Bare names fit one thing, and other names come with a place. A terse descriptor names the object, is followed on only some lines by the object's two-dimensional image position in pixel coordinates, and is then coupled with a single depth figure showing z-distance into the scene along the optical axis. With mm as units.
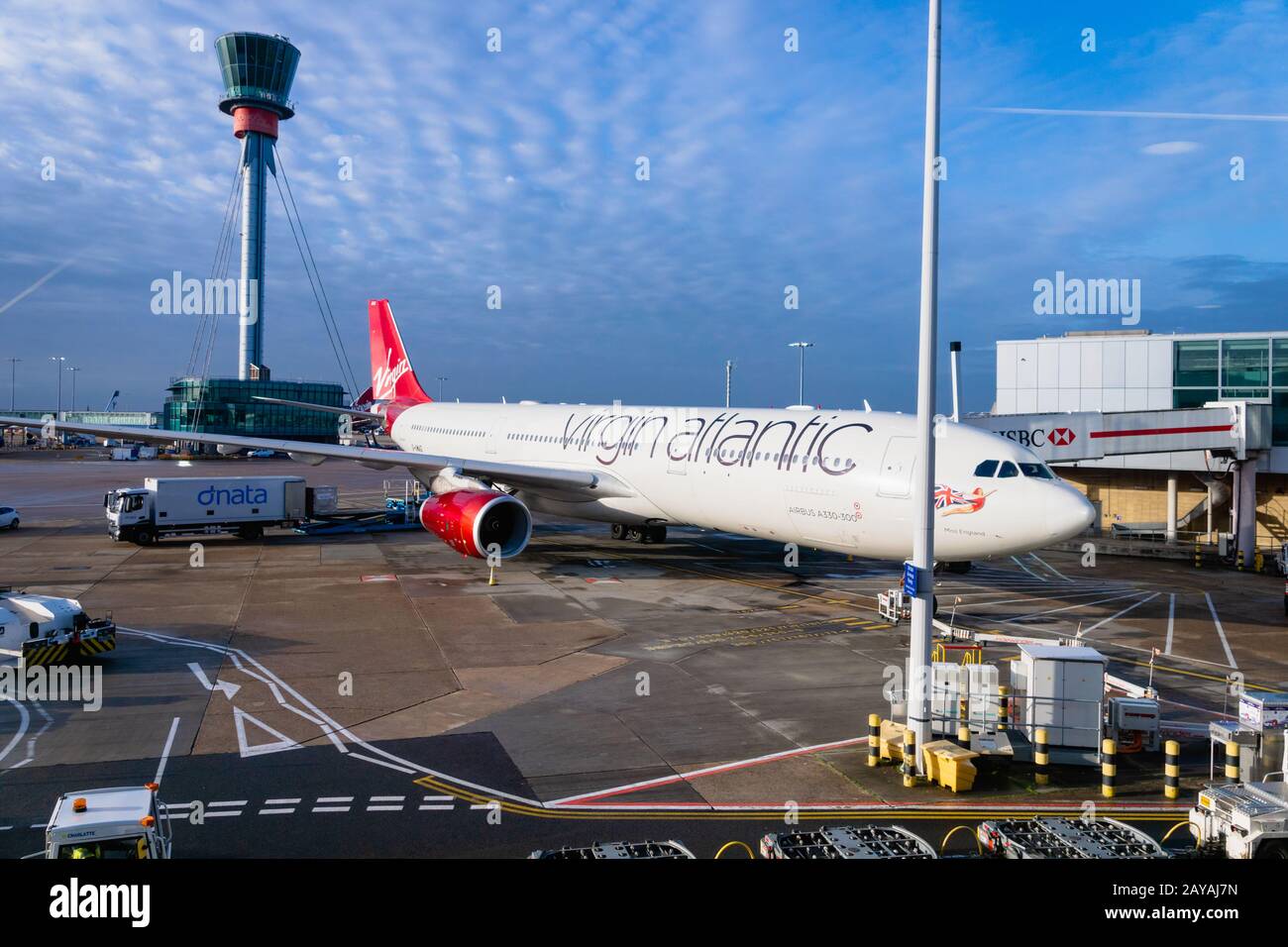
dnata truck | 35188
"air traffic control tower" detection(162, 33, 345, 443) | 139000
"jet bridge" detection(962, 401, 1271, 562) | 33219
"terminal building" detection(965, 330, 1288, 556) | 33500
